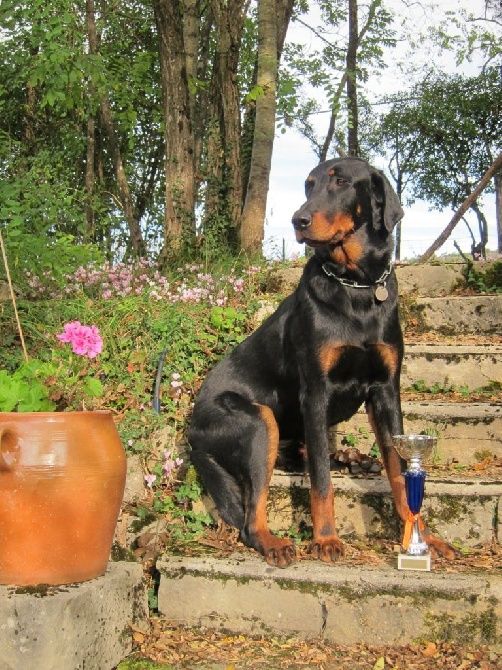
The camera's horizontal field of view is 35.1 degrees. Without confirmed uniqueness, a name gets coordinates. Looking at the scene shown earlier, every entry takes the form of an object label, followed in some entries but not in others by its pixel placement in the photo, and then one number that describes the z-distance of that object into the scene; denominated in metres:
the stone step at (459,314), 5.67
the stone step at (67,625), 2.47
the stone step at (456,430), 4.07
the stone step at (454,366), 4.79
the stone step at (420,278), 6.36
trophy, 2.97
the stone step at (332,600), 2.82
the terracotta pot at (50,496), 2.60
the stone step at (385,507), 3.38
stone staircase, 2.85
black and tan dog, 3.25
